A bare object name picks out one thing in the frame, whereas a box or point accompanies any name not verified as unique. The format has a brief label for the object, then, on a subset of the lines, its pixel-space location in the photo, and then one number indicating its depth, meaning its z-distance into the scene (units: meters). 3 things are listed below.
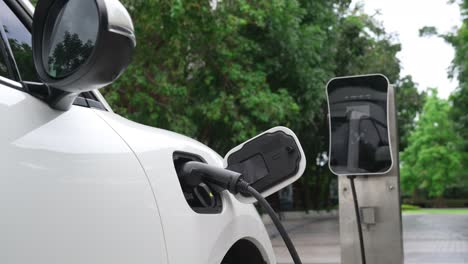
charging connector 2.08
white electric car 1.41
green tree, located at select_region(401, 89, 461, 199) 56.50
